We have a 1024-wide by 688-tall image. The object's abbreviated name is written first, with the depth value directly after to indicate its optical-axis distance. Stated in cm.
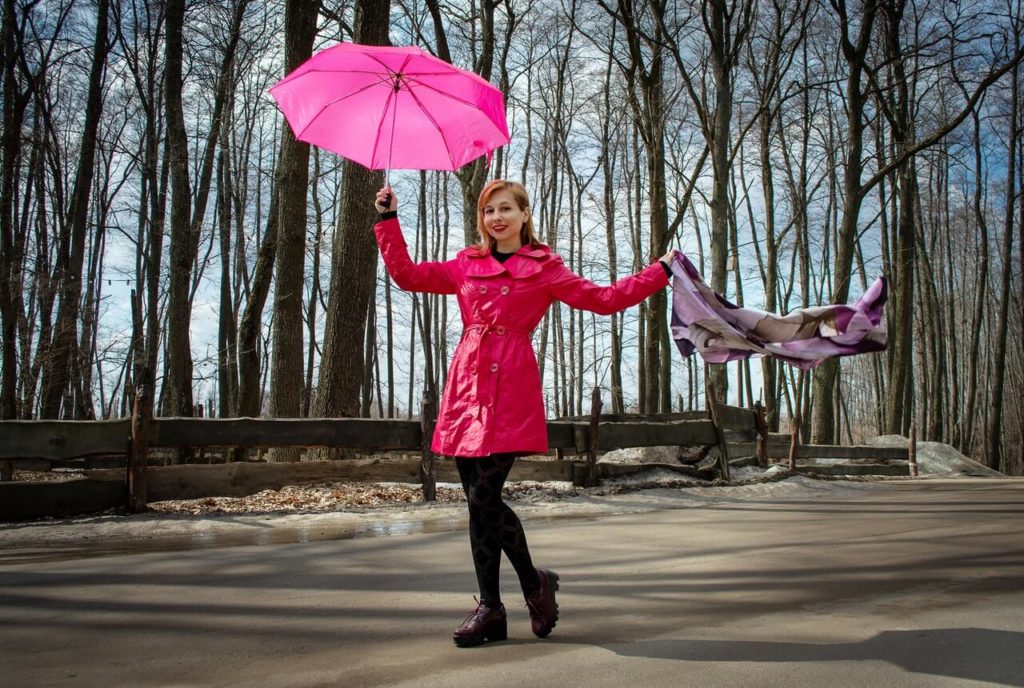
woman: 348
